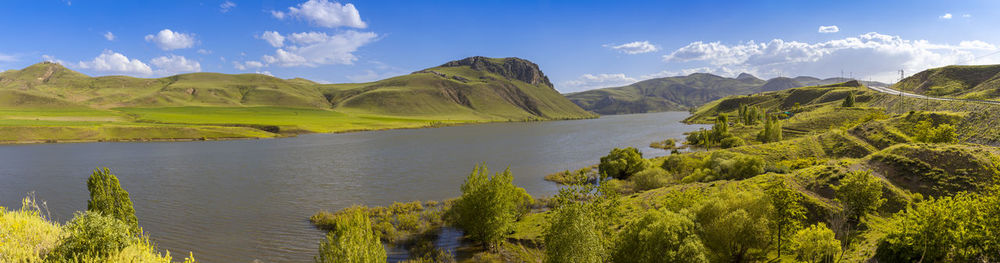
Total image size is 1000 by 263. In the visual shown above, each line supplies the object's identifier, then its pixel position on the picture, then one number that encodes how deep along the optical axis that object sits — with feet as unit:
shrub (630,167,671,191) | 200.34
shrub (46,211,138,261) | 45.96
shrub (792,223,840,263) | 85.51
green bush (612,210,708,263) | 84.38
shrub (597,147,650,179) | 241.96
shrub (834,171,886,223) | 111.04
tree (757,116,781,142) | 345.92
